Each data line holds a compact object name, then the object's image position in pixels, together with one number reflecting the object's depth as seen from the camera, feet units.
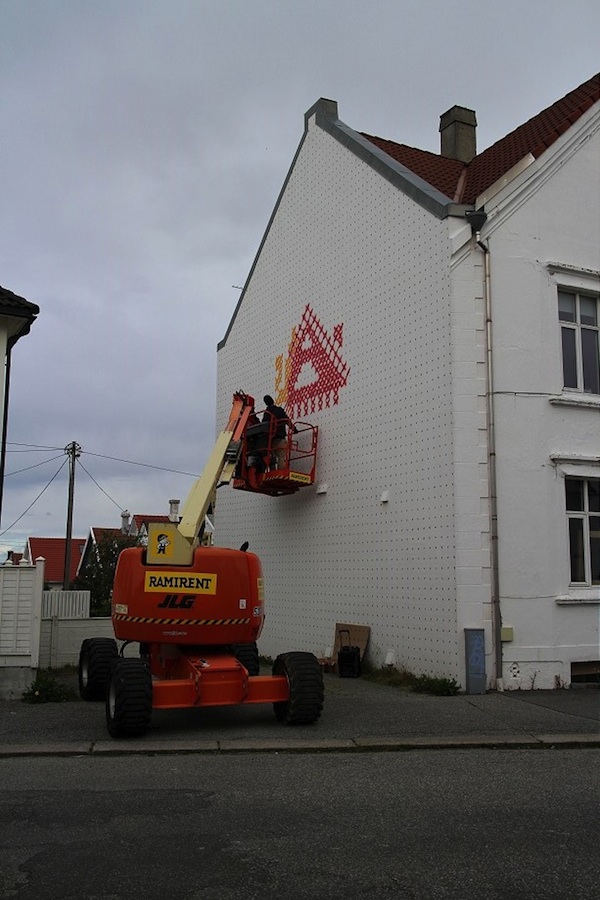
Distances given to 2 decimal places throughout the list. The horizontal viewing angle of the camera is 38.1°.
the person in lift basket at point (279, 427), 54.65
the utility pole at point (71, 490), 132.67
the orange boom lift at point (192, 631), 29.99
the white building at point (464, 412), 41.63
